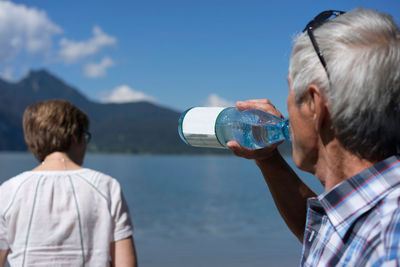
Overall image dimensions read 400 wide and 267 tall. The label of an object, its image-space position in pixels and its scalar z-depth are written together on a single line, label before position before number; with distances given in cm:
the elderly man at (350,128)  108
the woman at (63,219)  259
